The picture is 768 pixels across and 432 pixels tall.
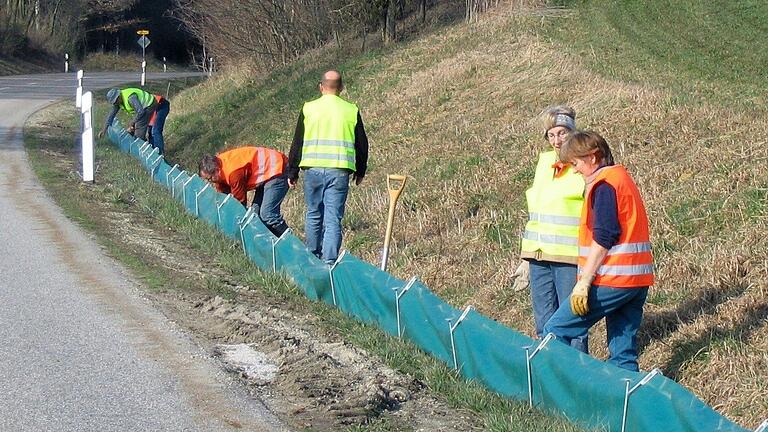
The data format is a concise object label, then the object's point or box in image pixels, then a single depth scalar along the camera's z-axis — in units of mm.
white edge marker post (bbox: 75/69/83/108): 24920
